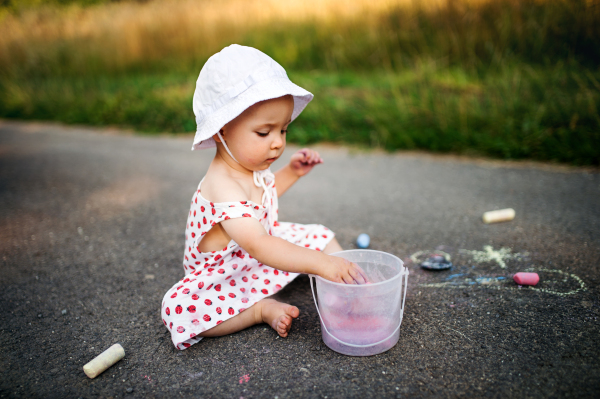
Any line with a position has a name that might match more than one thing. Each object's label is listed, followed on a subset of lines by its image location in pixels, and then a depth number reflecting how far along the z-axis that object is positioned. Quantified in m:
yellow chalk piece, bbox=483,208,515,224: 2.68
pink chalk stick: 1.98
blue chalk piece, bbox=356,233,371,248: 2.47
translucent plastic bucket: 1.55
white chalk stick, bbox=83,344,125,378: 1.58
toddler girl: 1.64
